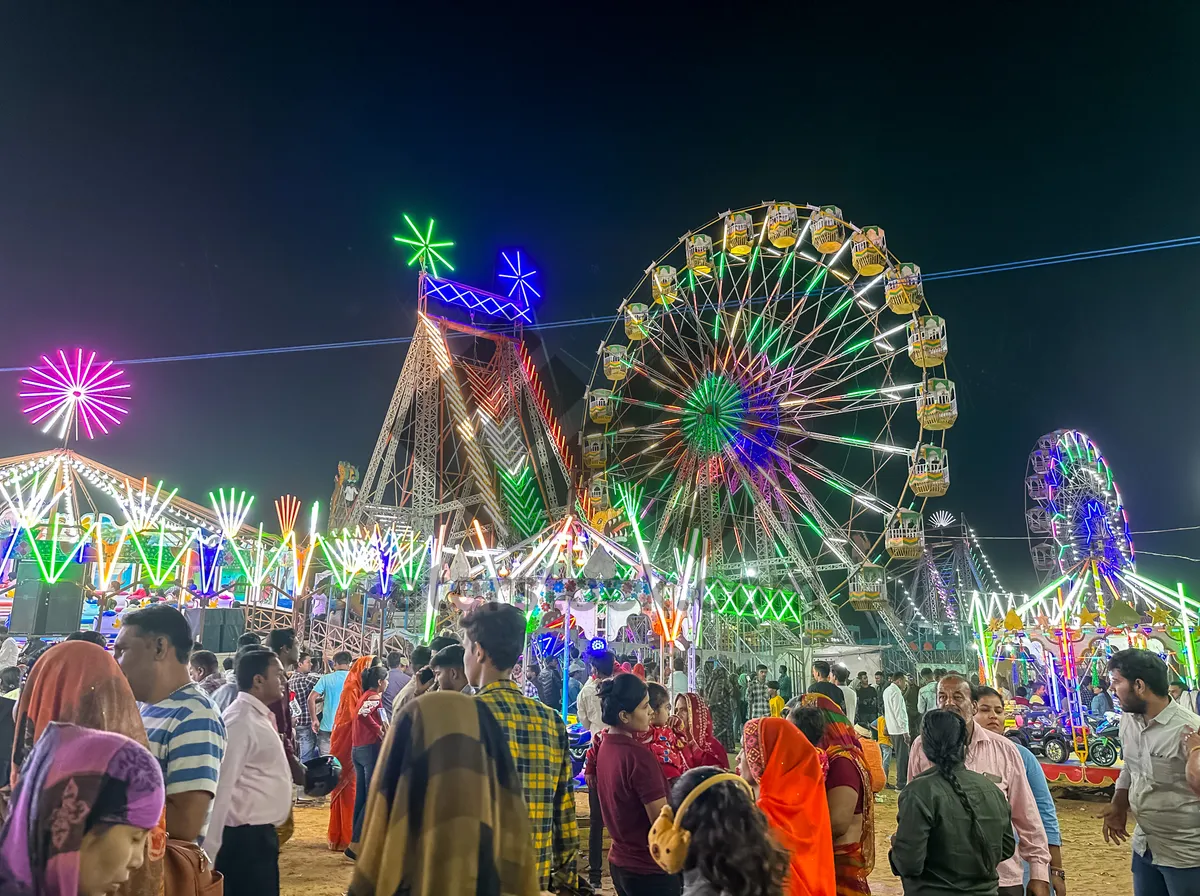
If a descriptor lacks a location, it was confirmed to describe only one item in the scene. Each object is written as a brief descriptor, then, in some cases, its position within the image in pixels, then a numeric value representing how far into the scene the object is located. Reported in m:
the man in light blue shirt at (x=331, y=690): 9.51
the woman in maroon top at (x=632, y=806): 3.61
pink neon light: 20.02
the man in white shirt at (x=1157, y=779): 3.79
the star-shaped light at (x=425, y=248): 31.90
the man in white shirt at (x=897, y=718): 11.38
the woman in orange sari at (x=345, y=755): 7.09
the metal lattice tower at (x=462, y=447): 28.31
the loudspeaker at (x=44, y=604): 17.81
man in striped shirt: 2.53
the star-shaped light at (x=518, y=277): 34.88
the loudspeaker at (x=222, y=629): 20.52
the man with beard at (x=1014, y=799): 3.70
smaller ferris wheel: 20.75
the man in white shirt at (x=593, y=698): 8.30
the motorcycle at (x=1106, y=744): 11.55
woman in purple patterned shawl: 1.55
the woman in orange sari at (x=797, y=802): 3.22
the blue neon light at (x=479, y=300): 31.62
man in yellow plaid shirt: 2.68
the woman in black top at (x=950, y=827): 3.12
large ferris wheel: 17.75
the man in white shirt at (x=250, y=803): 3.42
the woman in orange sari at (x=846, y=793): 3.59
